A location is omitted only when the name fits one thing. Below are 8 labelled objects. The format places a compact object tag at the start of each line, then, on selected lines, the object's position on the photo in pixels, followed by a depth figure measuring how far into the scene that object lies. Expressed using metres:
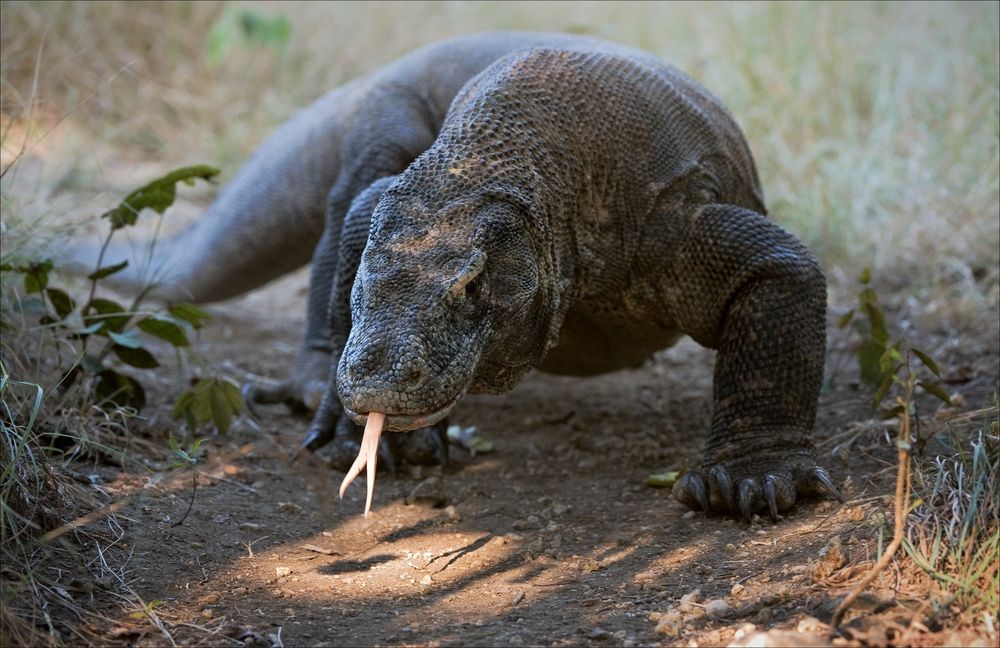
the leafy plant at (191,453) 5.92
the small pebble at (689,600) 5.37
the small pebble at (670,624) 5.11
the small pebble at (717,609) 5.26
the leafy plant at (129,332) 8.28
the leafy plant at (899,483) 4.86
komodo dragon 5.78
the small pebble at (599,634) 5.22
